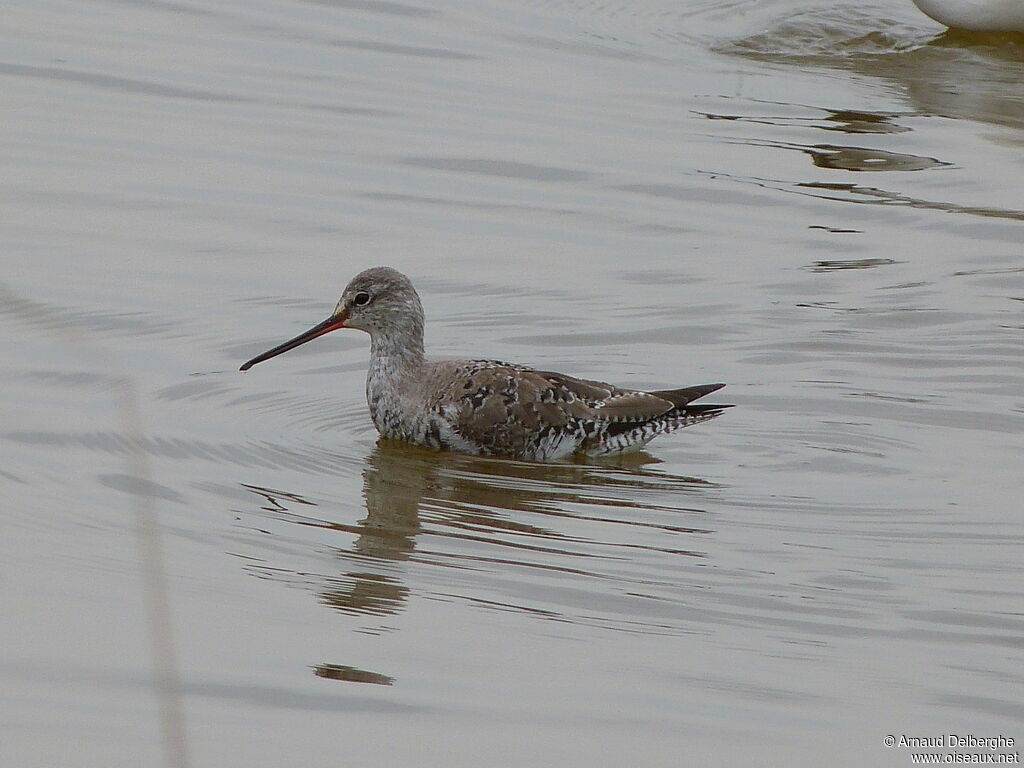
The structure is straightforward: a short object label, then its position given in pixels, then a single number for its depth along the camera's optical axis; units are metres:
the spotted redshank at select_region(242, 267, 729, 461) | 16.89
